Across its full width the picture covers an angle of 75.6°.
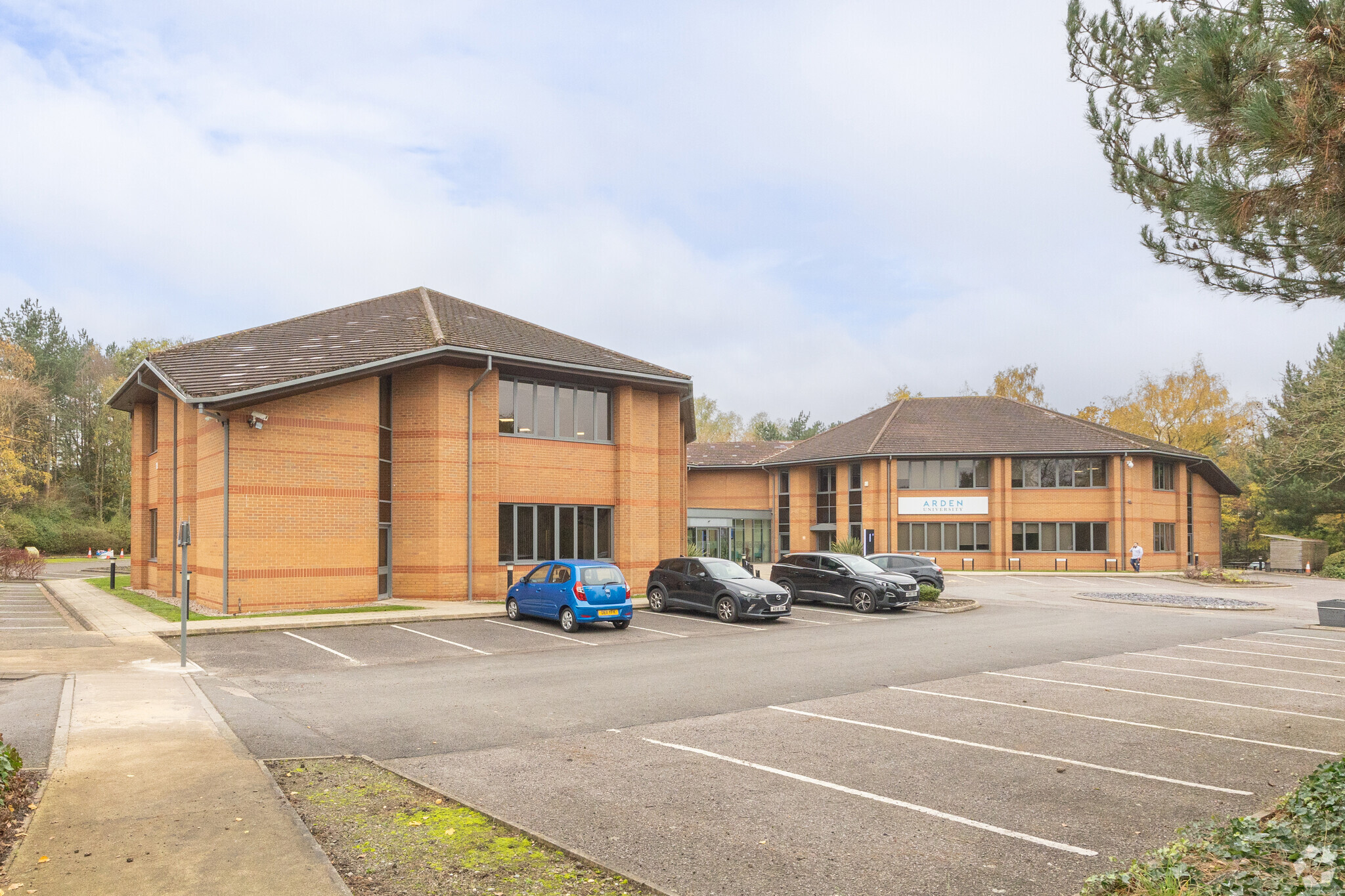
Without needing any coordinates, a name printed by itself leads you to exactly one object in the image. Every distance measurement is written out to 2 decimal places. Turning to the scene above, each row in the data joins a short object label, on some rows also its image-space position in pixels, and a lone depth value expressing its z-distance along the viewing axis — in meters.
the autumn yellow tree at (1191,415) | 58.59
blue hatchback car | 17.22
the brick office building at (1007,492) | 43.41
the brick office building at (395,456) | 19.23
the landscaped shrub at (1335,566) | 41.81
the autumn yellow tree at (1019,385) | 69.06
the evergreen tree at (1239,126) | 5.72
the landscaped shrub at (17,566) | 32.62
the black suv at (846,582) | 22.81
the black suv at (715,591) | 19.50
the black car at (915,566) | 28.92
